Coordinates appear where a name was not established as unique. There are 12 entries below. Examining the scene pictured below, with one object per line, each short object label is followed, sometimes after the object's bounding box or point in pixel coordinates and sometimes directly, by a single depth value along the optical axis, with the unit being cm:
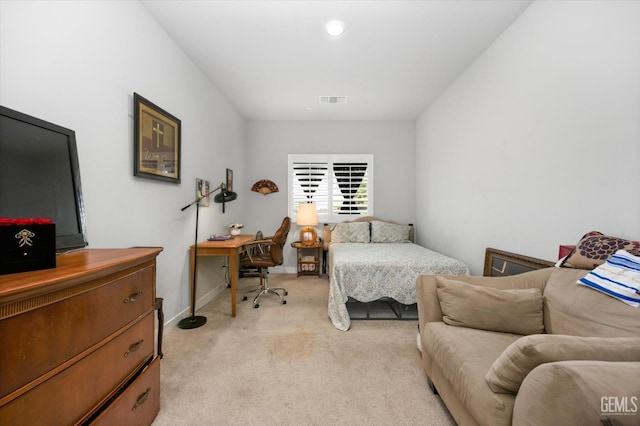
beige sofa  69
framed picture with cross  211
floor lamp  265
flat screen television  115
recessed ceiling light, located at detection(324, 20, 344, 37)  236
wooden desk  287
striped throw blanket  111
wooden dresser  76
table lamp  458
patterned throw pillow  133
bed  271
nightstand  472
